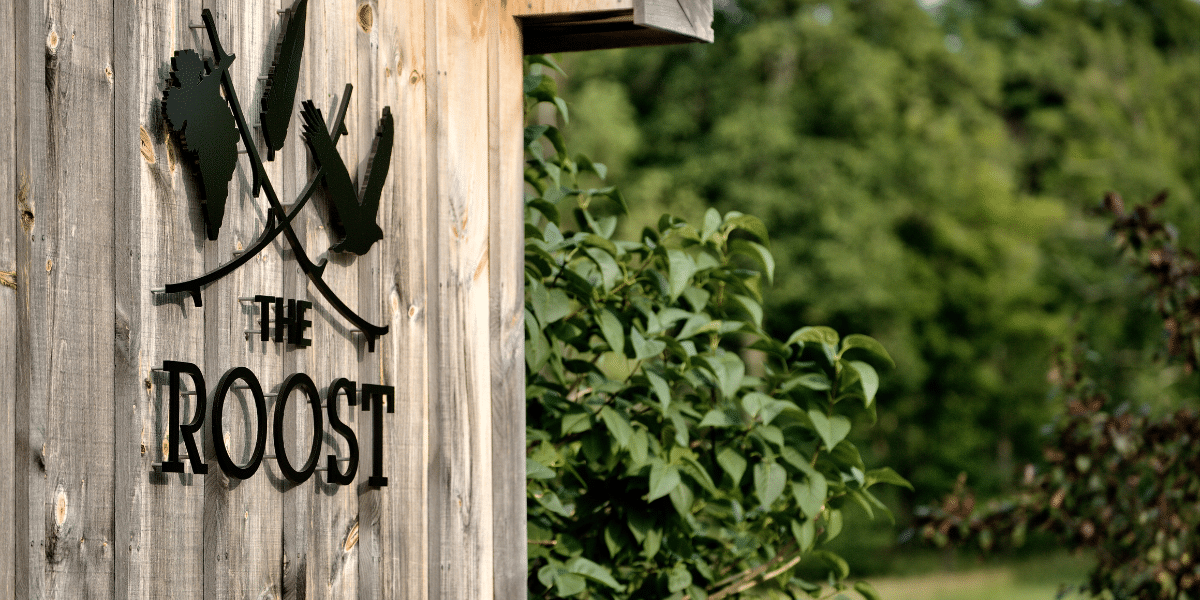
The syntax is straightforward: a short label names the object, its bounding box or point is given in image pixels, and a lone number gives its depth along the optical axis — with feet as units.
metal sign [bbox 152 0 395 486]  25.68
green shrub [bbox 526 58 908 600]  29.75
